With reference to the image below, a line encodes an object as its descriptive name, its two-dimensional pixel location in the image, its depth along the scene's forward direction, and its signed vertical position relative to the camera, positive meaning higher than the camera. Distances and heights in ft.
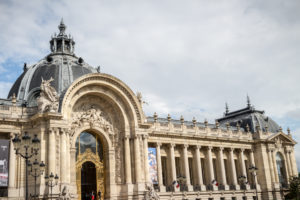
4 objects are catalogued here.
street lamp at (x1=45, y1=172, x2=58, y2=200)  92.73 +3.56
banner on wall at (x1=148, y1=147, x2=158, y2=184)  133.49 +8.00
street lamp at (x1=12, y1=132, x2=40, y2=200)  66.28 +9.74
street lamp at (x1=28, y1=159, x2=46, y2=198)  99.46 +6.24
